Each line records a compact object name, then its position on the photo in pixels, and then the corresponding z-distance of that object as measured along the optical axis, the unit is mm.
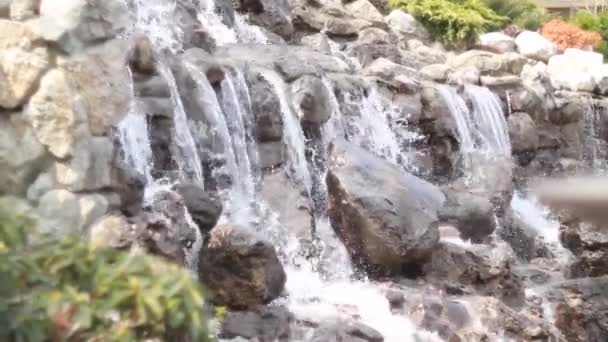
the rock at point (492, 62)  17688
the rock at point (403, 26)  19953
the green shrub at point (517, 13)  25094
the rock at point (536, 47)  21094
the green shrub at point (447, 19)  20469
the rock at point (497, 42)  20770
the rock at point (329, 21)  17328
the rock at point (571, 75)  19047
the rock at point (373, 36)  17406
